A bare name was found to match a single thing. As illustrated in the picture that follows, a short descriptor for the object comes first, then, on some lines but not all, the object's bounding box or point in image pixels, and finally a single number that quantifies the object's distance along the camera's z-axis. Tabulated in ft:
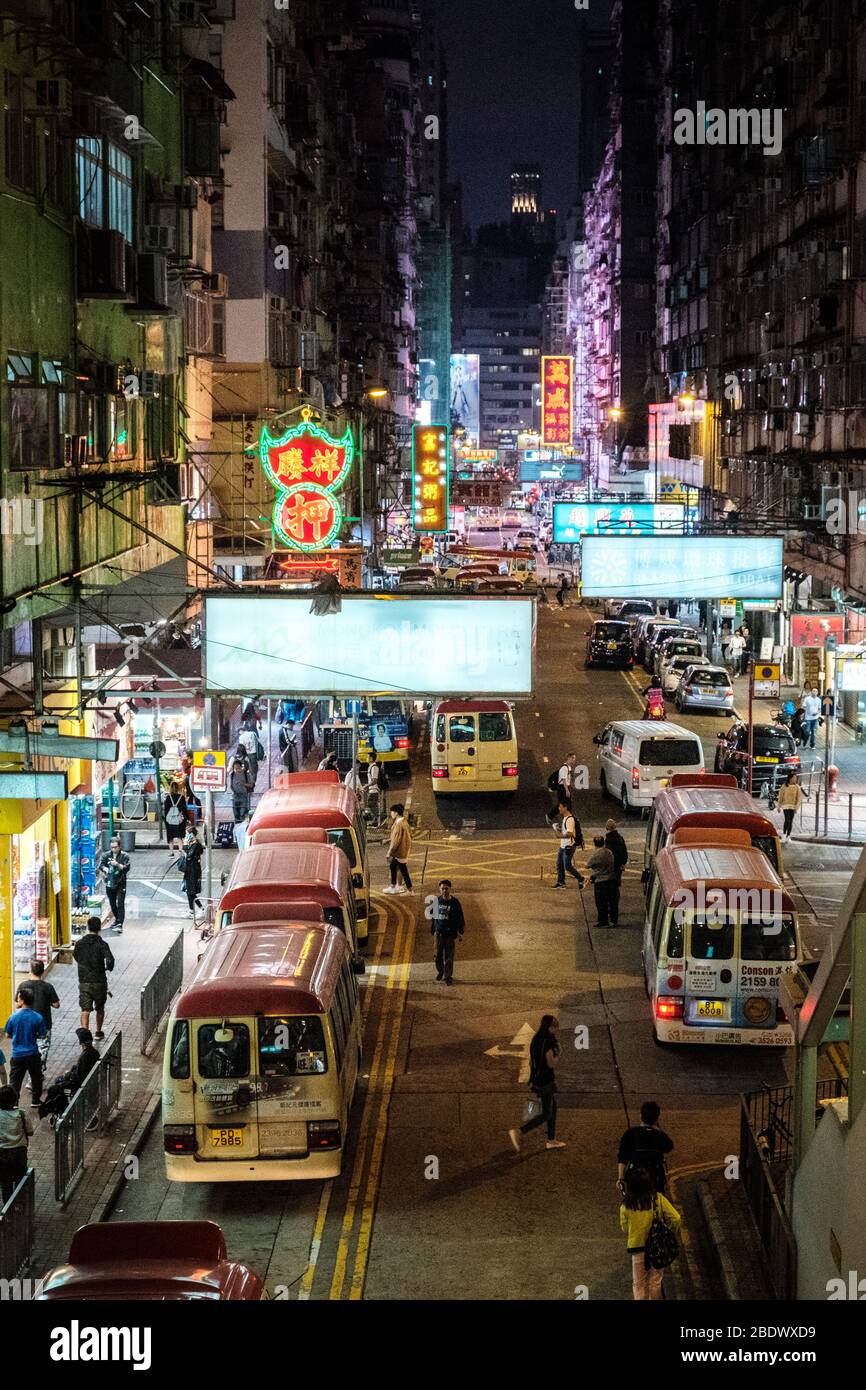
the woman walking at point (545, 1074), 53.57
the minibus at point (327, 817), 80.84
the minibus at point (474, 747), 116.67
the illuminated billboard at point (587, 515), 186.39
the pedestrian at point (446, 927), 71.77
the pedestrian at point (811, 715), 137.14
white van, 111.24
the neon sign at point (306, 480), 102.32
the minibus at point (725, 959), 62.54
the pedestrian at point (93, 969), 63.52
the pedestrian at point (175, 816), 99.71
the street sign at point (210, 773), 82.89
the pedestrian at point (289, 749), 126.41
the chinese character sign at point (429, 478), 234.38
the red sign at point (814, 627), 129.70
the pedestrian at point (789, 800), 104.01
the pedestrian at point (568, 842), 91.04
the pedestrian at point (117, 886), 81.51
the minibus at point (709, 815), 77.71
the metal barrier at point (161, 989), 66.49
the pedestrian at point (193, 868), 85.76
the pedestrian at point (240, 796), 107.34
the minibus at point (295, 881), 66.49
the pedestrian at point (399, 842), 89.51
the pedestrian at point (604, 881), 82.12
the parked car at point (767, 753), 119.14
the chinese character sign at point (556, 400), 465.47
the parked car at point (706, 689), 158.10
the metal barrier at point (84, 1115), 49.80
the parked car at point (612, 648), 191.83
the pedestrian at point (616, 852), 83.05
